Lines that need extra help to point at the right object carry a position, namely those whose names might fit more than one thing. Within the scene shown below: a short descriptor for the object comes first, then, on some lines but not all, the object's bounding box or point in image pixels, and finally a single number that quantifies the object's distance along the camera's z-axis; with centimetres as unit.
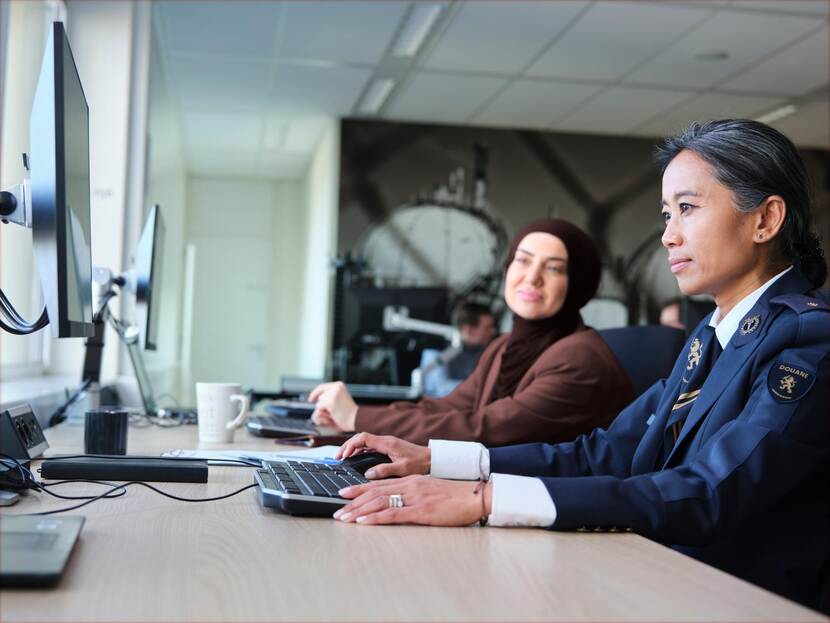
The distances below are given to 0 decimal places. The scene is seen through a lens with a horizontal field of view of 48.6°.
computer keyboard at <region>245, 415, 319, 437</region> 199
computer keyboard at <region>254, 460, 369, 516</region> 101
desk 66
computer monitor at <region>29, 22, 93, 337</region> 95
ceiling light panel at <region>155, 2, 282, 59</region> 458
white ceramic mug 181
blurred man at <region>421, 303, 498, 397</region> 482
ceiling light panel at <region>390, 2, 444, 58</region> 452
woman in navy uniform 100
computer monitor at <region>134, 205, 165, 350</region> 229
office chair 229
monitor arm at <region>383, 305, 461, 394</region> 496
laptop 67
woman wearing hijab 195
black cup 155
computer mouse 134
